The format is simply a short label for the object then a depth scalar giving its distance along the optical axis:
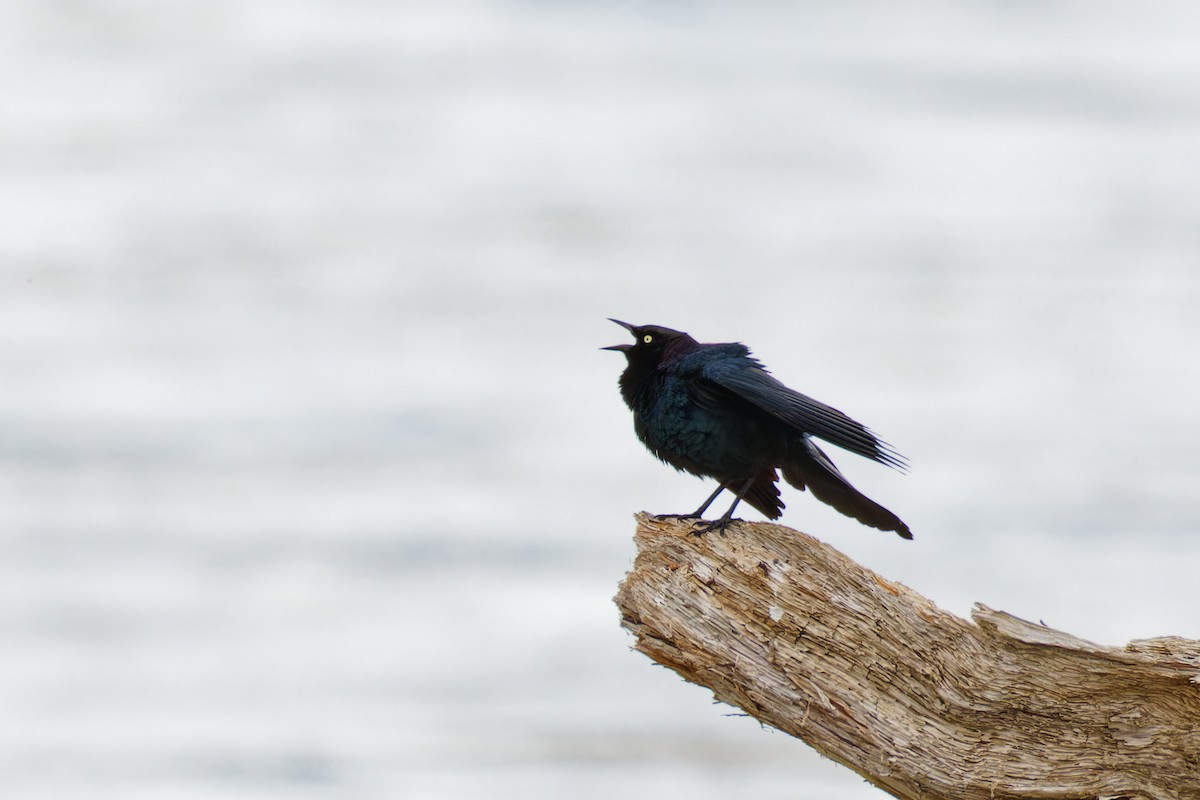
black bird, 11.73
